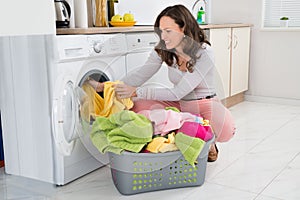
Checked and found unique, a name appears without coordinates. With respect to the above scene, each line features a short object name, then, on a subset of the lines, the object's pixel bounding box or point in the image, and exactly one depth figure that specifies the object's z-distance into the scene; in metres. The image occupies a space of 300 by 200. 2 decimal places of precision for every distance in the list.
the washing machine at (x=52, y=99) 1.84
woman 1.90
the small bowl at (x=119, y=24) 2.63
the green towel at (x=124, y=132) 1.80
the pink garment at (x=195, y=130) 1.86
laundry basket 1.82
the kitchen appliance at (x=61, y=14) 2.13
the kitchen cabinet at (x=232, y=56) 3.35
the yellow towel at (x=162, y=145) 1.80
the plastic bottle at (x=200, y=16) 3.96
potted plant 3.88
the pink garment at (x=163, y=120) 1.87
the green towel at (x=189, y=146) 1.82
